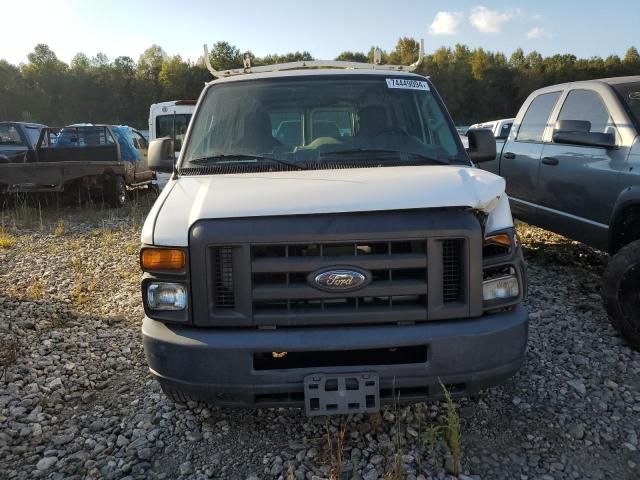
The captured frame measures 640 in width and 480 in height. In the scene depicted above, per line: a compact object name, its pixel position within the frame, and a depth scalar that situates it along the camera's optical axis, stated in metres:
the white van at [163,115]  14.36
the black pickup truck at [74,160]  10.71
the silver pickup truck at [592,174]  4.02
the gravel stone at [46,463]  2.87
